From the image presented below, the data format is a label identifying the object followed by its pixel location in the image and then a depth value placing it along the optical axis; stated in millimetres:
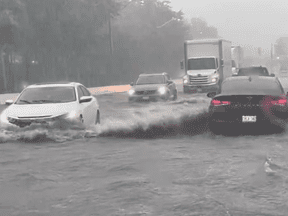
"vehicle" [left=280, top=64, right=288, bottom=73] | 92131
